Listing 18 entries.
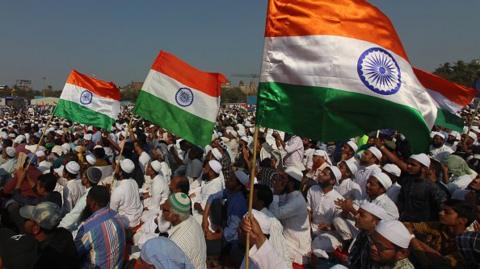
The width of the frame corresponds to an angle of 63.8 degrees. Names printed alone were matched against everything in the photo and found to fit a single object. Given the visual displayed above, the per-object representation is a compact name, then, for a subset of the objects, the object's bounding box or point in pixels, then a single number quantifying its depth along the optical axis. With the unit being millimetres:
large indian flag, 2895
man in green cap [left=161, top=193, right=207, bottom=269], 3309
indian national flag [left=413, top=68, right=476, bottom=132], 7008
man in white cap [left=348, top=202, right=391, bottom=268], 3379
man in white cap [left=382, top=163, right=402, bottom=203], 5816
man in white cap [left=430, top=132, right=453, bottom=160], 8727
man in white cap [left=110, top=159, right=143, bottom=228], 5035
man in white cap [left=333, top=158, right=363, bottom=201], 5555
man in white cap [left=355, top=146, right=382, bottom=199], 5879
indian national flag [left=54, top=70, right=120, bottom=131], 7832
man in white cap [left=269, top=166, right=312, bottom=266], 4406
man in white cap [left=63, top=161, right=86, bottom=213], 5270
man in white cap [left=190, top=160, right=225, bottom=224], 5316
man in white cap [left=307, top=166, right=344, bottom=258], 4723
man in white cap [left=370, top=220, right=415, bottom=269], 2848
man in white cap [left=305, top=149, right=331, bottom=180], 6617
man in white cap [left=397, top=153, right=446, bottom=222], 4590
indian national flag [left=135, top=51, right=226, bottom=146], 5422
